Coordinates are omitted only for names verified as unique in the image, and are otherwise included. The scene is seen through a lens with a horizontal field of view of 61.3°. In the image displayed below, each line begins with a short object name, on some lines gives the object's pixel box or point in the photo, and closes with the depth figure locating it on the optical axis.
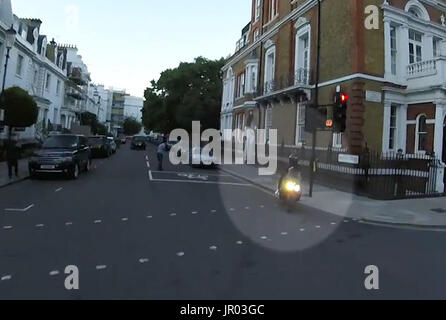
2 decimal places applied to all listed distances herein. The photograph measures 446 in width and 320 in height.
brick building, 16.78
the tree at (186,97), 43.97
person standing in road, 21.06
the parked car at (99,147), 28.64
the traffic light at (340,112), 12.65
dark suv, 14.49
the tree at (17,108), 19.73
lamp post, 16.24
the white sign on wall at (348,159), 15.98
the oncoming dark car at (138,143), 48.56
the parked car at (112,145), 33.53
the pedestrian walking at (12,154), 13.99
